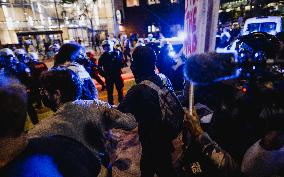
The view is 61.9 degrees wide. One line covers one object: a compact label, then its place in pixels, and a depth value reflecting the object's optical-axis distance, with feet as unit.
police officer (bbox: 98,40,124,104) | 21.67
